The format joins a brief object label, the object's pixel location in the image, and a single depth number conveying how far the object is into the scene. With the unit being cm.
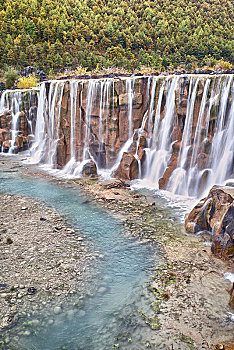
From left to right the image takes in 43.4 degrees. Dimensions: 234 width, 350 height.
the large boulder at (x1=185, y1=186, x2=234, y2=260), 973
